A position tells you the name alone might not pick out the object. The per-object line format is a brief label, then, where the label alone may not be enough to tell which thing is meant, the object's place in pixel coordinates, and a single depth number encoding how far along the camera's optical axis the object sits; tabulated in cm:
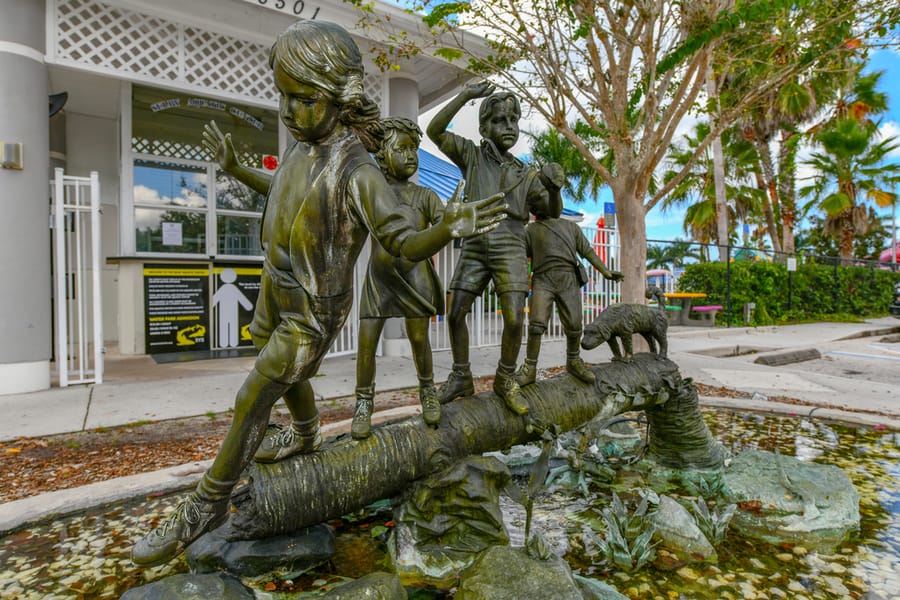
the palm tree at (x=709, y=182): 1706
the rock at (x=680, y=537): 207
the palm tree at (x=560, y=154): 2025
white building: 493
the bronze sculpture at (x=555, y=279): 272
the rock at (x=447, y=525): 197
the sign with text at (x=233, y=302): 765
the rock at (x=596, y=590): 169
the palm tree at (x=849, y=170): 1803
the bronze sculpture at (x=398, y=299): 225
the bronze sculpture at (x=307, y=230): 170
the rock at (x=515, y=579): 158
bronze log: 190
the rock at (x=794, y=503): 227
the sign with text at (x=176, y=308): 721
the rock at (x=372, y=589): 157
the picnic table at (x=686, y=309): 1298
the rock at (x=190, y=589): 155
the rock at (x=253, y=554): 187
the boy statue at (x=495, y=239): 254
